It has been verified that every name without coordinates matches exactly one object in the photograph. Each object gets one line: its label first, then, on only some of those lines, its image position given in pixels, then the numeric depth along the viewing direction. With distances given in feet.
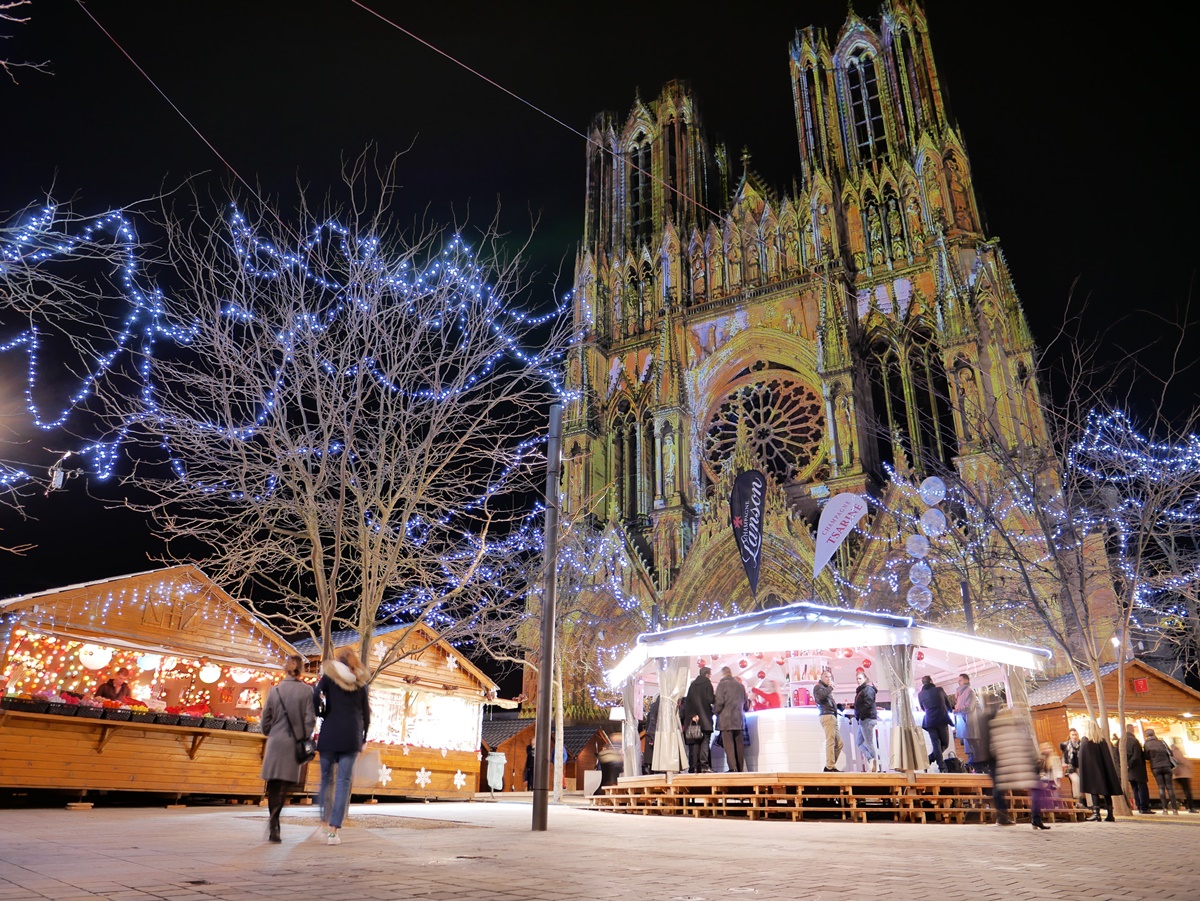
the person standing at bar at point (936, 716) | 41.27
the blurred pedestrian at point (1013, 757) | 31.01
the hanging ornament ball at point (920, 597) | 69.36
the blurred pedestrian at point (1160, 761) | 51.34
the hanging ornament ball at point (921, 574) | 69.97
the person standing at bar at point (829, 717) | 41.81
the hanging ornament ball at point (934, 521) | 67.21
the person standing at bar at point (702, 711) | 42.63
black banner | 87.51
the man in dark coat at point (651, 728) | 47.16
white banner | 76.59
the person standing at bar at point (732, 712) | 41.70
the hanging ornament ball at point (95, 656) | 47.62
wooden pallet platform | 37.35
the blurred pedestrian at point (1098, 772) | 41.37
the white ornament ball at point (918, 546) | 68.18
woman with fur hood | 22.06
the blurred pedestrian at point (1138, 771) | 51.21
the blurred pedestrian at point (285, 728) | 21.81
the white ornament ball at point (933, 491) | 65.36
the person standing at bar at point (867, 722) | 42.83
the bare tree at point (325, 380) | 32.63
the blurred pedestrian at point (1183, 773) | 59.16
